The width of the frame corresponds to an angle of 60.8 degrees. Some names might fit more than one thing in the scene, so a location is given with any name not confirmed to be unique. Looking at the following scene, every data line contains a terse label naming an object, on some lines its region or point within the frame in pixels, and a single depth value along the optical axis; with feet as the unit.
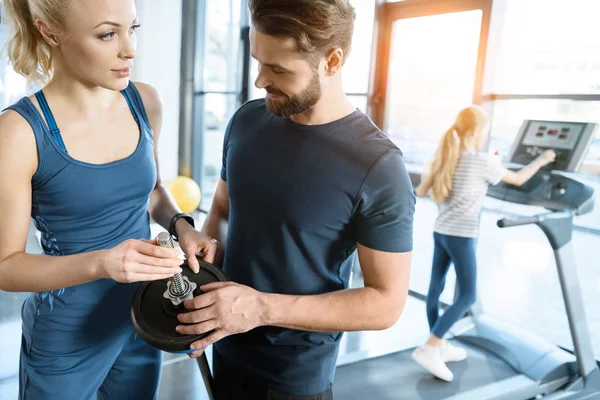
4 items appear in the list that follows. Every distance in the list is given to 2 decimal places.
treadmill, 8.41
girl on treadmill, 9.12
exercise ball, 16.90
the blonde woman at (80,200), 3.58
